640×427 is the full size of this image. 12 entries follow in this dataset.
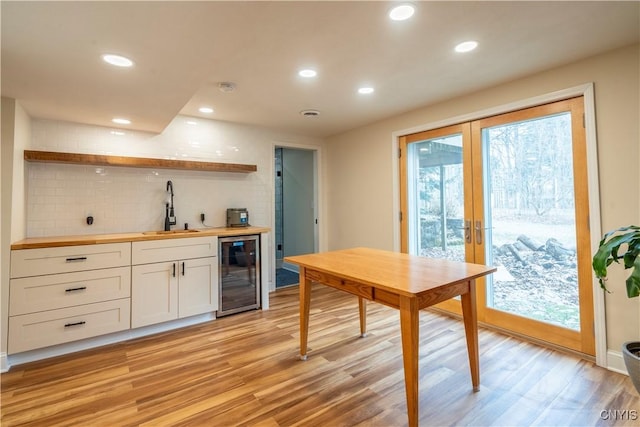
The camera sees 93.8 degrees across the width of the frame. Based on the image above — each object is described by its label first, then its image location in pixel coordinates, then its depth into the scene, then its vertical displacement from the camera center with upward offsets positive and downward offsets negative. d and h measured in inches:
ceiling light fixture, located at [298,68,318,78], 96.5 +49.0
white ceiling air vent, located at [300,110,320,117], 139.2 +51.5
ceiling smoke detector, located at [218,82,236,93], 106.6 +49.6
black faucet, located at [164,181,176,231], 134.7 +4.4
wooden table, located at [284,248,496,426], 61.1 -14.5
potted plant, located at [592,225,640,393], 67.5 -10.1
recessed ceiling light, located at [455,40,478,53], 81.4 +48.0
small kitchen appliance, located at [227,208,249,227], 151.2 +3.1
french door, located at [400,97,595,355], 94.8 +1.3
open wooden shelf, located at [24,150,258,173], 107.0 +26.6
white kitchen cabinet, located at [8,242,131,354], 92.2 -22.2
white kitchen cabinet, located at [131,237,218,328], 110.9 -21.6
